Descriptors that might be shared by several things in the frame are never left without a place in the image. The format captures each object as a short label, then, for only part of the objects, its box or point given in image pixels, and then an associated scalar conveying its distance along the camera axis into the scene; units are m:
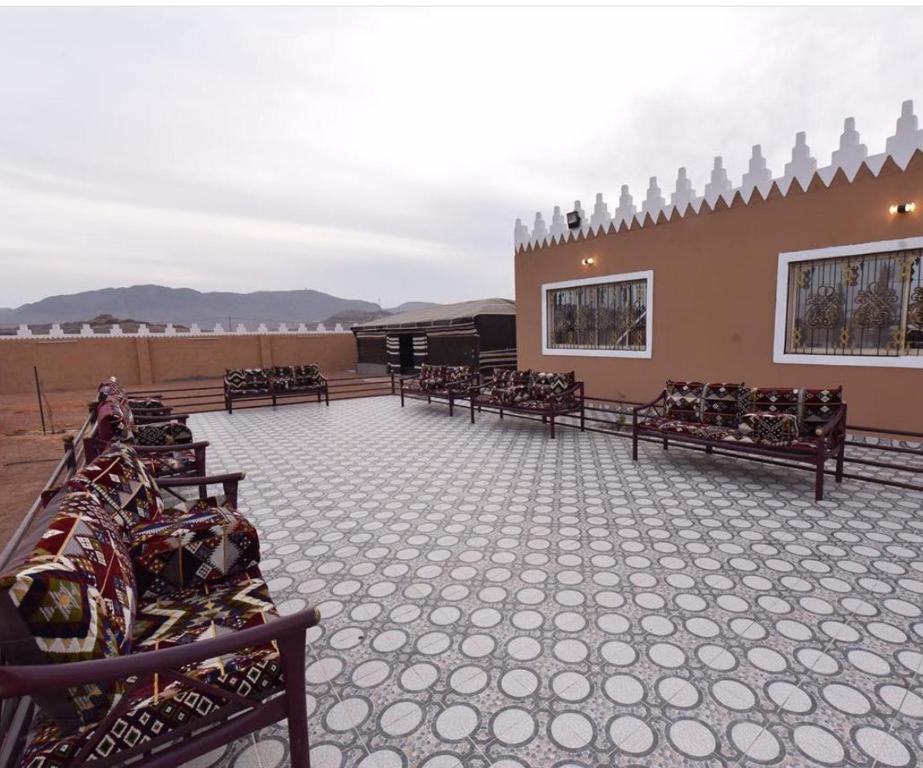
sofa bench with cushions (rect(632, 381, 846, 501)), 4.24
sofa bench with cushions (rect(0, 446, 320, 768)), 1.12
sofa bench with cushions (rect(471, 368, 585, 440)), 6.89
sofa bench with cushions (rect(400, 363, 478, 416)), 8.98
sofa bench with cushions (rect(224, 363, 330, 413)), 10.07
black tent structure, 14.14
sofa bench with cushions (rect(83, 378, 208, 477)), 3.43
